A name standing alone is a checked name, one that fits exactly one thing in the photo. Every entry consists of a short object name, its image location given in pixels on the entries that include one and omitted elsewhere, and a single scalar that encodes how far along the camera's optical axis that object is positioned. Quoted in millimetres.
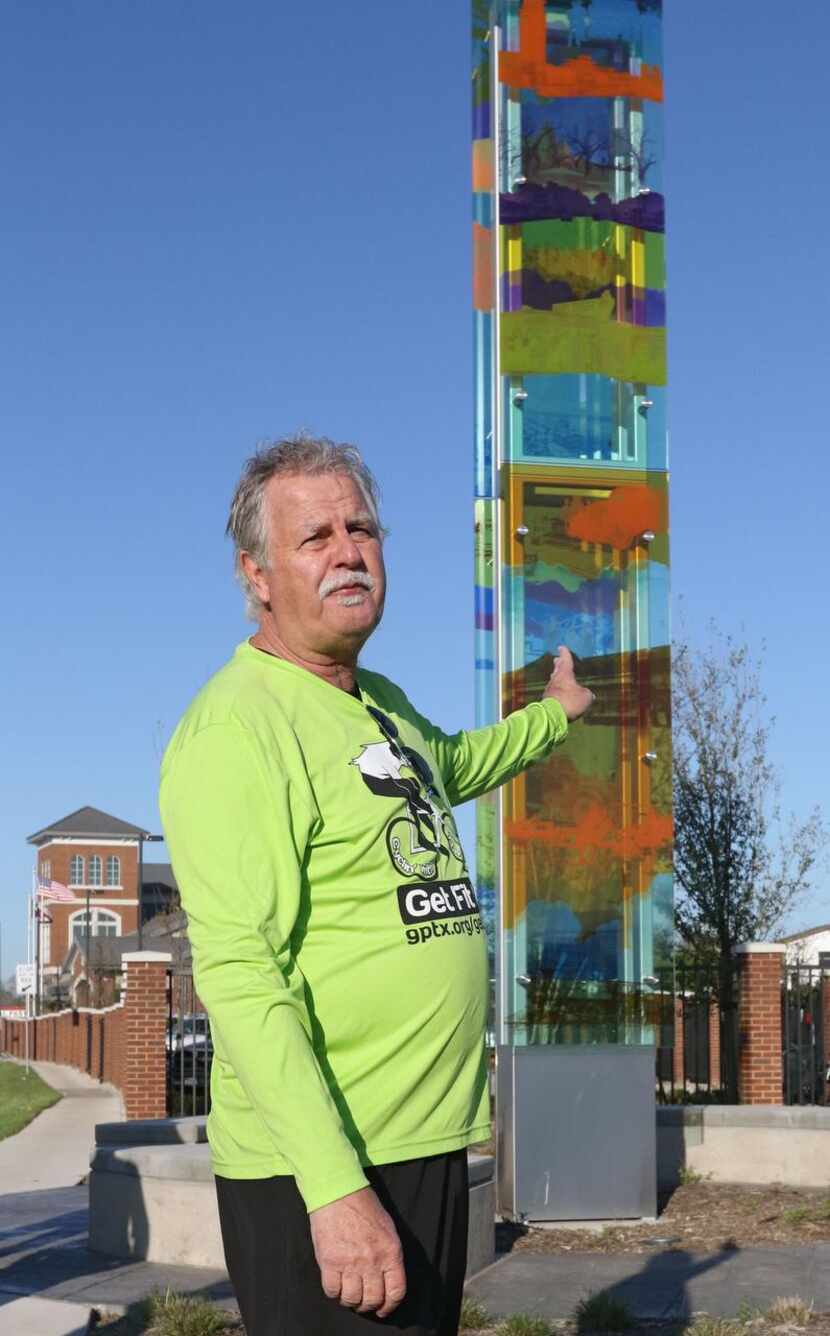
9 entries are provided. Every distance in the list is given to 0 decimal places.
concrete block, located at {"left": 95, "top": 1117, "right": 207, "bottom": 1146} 9742
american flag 41812
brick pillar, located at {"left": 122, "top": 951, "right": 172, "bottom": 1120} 15734
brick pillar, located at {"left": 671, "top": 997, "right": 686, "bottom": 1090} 19792
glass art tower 9430
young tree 22844
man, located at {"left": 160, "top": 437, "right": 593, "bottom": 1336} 2297
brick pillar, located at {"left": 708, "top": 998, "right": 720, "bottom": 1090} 22297
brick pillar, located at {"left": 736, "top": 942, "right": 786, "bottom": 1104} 14719
